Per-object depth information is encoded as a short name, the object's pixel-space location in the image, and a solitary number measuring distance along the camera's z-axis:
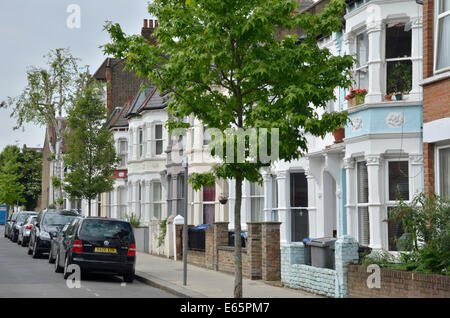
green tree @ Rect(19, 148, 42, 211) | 98.06
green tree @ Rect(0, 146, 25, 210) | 91.06
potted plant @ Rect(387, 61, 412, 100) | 18.55
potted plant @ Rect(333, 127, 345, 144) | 20.95
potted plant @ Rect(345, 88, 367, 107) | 18.73
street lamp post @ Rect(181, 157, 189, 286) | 17.97
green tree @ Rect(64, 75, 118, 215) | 35.34
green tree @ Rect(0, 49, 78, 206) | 46.44
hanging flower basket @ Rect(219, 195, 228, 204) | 29.27
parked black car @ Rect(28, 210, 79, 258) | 26.81
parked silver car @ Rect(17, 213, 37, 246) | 35.19
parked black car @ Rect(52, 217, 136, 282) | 18.59
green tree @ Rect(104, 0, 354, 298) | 14.16
